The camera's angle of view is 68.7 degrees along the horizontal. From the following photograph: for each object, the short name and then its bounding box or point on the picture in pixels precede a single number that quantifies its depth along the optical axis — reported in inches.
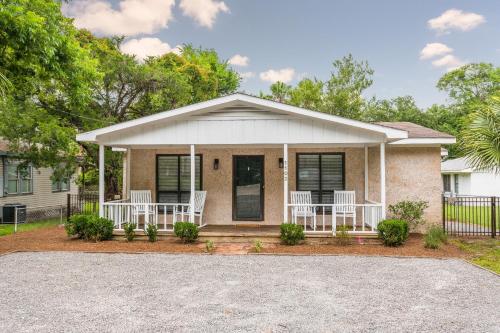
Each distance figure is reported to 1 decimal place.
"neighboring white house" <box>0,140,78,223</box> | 593.6
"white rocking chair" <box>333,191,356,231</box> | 380.8
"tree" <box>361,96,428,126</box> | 1450.5
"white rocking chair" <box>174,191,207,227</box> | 403.2
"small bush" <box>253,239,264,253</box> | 323.9
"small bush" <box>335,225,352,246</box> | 343.9
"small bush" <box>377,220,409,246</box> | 332.5
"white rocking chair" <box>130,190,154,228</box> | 417.5
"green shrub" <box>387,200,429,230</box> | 376.5
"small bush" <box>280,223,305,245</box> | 340.5
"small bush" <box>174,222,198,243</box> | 351.6
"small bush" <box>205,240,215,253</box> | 324.9
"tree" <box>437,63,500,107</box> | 1386.6
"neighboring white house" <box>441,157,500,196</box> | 845.2
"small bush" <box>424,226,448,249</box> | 327.3
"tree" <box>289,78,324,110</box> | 1175.6
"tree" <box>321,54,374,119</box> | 1138.7
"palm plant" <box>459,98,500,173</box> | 317.7
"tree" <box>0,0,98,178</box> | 324.2
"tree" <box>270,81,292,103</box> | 1389.0
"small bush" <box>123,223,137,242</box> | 360.5
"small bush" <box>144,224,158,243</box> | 358.3
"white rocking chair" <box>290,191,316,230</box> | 383.9
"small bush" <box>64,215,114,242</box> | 362.3
